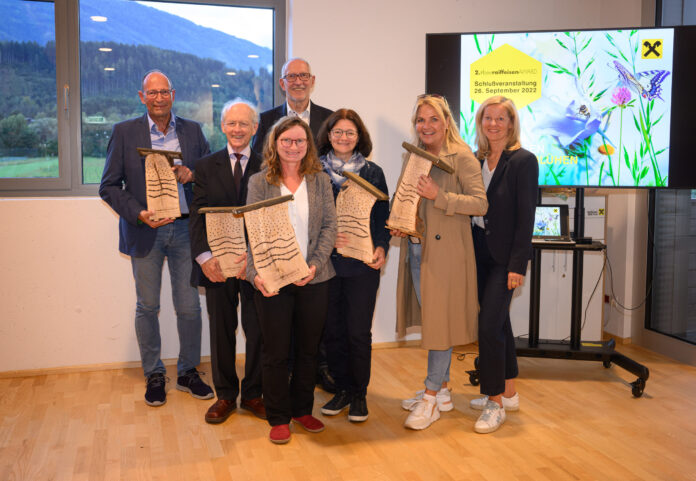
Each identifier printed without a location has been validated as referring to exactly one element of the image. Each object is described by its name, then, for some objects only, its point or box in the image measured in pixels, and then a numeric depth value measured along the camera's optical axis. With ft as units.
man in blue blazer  10.95
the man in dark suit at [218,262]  9.89
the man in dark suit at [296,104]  11.19
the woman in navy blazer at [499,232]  9.57
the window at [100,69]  13.08
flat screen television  12.36
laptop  12.76
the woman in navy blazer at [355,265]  9.68
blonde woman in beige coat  9.70
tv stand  12.40
